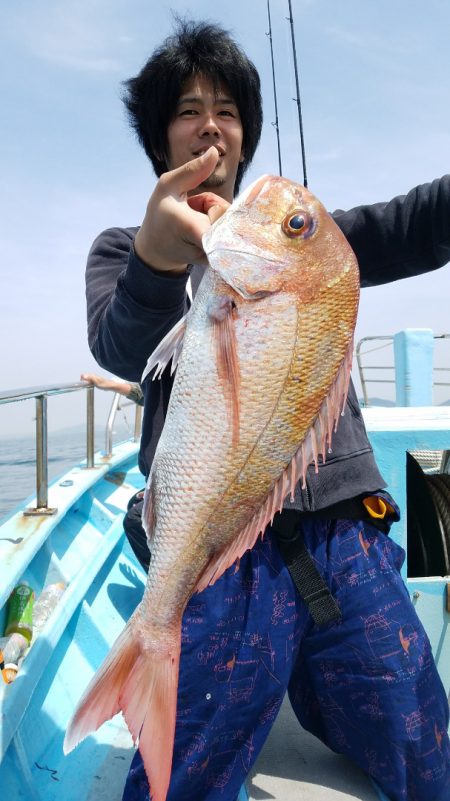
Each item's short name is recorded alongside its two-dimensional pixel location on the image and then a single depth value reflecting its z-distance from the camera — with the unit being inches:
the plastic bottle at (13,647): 86.6
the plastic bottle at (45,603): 101.7
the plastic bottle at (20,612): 94.3
